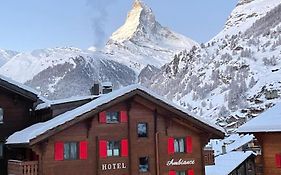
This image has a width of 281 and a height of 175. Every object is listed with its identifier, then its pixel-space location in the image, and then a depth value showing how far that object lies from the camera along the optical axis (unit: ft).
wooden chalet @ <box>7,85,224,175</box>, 81.25
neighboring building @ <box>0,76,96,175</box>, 90.43
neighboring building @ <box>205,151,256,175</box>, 148.17
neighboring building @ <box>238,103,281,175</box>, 69.24
